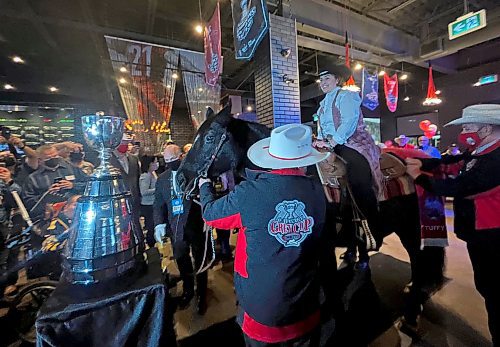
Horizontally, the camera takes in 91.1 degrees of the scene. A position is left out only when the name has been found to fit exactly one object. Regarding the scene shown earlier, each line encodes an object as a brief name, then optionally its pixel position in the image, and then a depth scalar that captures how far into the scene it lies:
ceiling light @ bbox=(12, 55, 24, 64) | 8.11
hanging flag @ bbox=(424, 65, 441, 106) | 8.48
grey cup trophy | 1.02
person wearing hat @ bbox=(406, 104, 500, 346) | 1.72
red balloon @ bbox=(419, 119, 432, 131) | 9.81
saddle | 2.71
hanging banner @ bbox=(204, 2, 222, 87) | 4.95
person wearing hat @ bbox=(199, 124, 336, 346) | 1.23
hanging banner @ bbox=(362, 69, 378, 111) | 8.65
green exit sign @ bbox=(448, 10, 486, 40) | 5.89
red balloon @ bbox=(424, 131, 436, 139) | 9.88
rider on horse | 2.50
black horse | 1.65
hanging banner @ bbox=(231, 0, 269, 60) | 4.03
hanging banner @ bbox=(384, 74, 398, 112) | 9.28
